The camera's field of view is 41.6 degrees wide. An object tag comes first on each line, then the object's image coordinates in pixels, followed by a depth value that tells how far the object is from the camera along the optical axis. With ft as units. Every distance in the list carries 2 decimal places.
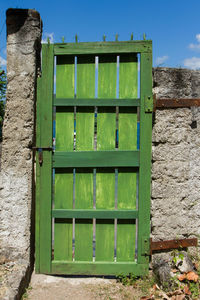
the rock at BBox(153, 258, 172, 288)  8.21
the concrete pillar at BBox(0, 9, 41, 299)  8.73
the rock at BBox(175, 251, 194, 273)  8.43
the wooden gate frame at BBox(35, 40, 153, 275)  8.73
